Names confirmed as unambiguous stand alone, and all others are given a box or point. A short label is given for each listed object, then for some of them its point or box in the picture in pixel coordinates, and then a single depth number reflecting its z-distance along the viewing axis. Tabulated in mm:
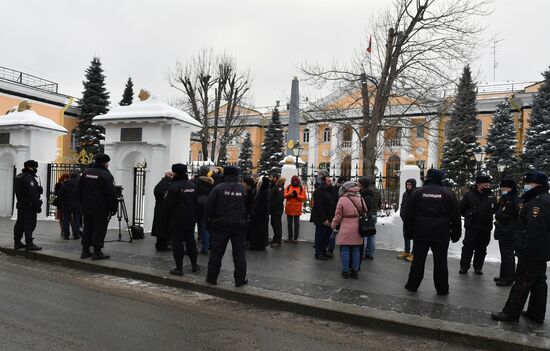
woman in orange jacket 11305
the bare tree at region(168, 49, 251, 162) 32156
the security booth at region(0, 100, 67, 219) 15547
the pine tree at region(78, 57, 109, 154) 41875
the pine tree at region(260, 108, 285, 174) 49562
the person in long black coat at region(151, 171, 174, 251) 9555
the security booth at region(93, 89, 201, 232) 12250
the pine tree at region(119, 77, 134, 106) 48366
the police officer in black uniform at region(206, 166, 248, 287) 6777
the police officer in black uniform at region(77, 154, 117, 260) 8320
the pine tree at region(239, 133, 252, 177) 55125
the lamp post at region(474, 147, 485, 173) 18094
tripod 10703
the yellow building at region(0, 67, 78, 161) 36156
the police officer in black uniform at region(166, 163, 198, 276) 7418
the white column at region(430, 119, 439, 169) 47703
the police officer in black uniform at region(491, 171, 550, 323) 5195
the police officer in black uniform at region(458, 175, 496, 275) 8273
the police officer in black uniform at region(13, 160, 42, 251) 9031
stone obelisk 33666
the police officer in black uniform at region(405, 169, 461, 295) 6562
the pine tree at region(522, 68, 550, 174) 33219
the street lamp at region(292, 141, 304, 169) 20297
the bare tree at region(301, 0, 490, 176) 15898
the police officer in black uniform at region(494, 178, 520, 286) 7531
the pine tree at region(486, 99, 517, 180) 38062
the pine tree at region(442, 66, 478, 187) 37750
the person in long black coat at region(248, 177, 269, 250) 10047
